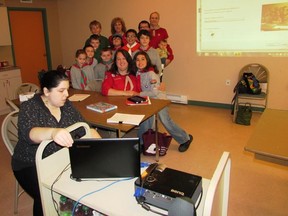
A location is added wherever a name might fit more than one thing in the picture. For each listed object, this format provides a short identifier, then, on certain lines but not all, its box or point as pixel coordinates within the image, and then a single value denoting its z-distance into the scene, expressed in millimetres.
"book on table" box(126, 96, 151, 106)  2715
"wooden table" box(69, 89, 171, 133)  2211
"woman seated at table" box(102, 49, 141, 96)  3020
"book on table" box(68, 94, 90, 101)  2963
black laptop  1348
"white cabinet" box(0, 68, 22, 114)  4891
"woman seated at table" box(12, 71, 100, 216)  1585
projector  1143
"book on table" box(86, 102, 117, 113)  2539
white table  1223
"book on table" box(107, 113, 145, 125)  2231
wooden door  5676
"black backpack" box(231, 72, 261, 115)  4039
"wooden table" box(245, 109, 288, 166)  1435
